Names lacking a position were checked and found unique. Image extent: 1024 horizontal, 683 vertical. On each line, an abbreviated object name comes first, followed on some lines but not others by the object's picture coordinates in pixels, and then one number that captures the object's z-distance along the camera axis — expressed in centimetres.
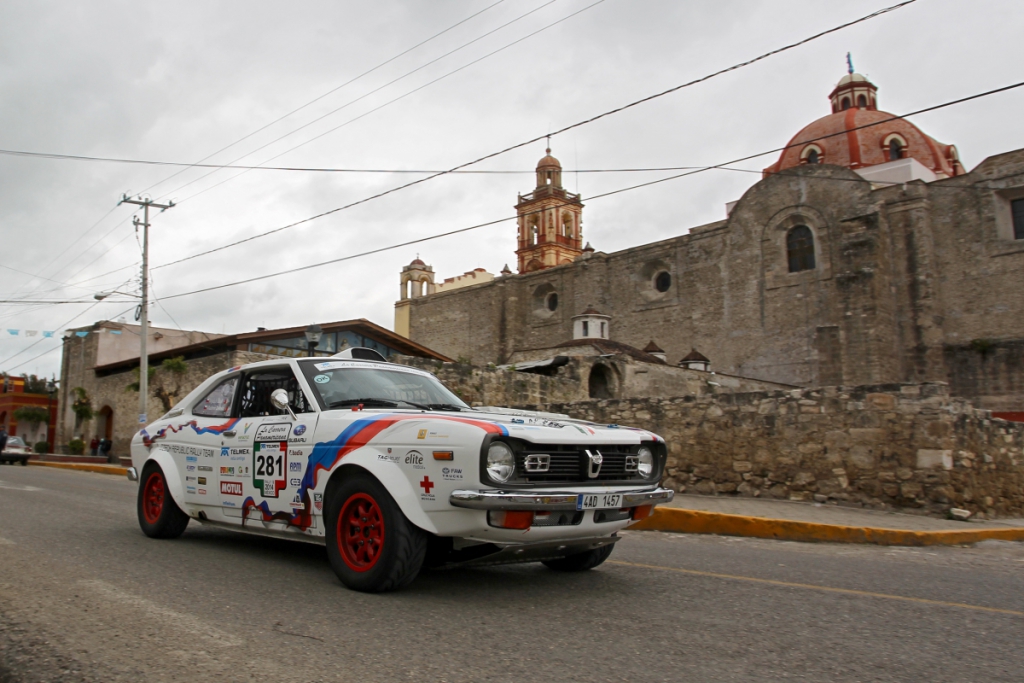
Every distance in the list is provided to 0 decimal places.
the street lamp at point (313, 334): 1658
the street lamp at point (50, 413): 4313
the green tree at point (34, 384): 5816
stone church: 3519
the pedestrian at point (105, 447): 3055
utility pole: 2489
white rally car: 397
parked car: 2908
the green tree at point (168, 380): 2512
